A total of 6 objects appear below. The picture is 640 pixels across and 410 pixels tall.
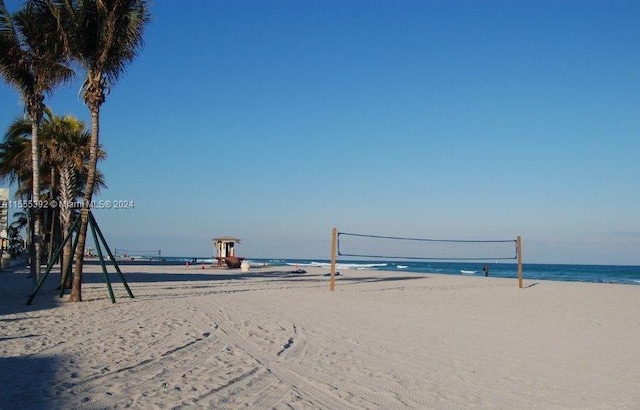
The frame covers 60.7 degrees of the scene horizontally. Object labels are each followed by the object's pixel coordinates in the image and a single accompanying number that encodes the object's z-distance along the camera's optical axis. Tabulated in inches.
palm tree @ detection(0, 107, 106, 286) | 706.2
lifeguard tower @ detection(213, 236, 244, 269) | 1759.4
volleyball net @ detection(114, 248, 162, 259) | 3392.2
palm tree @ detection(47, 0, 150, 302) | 491.5
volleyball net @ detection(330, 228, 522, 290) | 786.3
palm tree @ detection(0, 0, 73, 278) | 521.7
